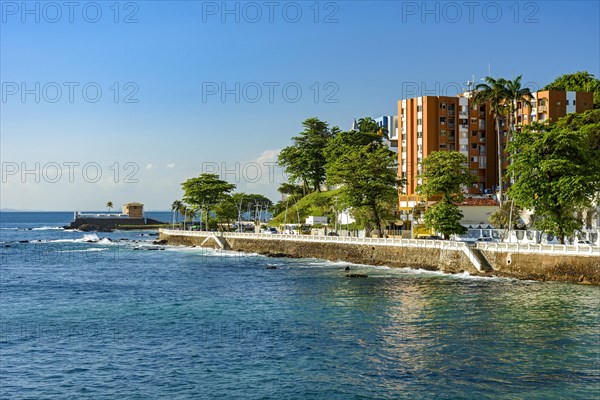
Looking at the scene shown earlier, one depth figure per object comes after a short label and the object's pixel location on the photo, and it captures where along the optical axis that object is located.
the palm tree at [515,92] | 110.35
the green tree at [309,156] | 179.88
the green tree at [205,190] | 162.25
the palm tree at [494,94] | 110.88
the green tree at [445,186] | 88.38
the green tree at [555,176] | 71.12
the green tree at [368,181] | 104.94
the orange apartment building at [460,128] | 126.06
